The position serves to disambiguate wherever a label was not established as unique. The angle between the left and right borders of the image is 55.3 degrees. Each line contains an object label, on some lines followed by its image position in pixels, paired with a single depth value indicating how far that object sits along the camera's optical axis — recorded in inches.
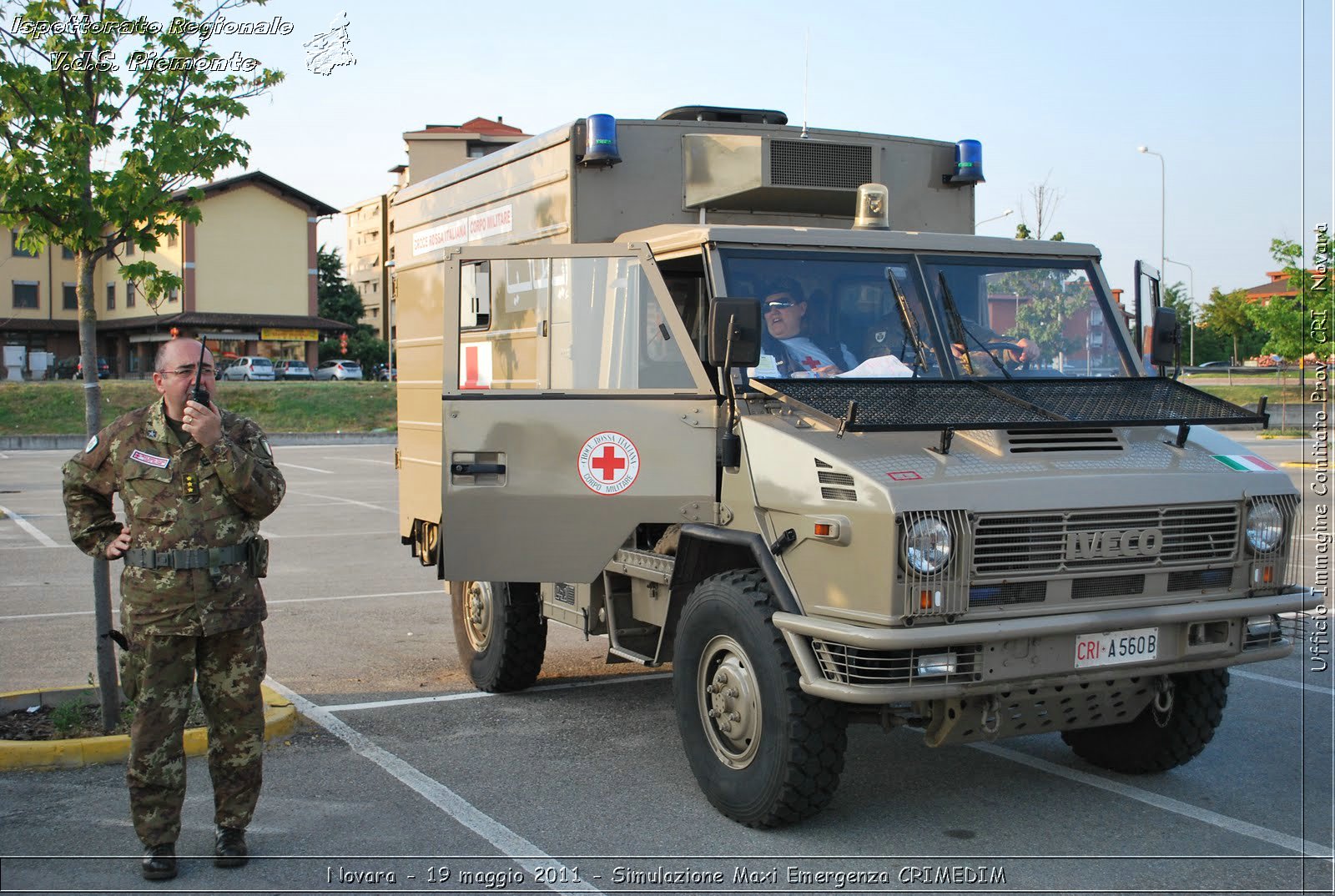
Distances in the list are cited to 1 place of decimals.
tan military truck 193.5
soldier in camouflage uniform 188.2
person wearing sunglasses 228.8
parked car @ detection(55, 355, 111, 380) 2304.3
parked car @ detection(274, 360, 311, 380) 2365.8
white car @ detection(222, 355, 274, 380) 2220.7
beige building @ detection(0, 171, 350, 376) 2362.2
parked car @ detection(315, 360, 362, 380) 2586.1
